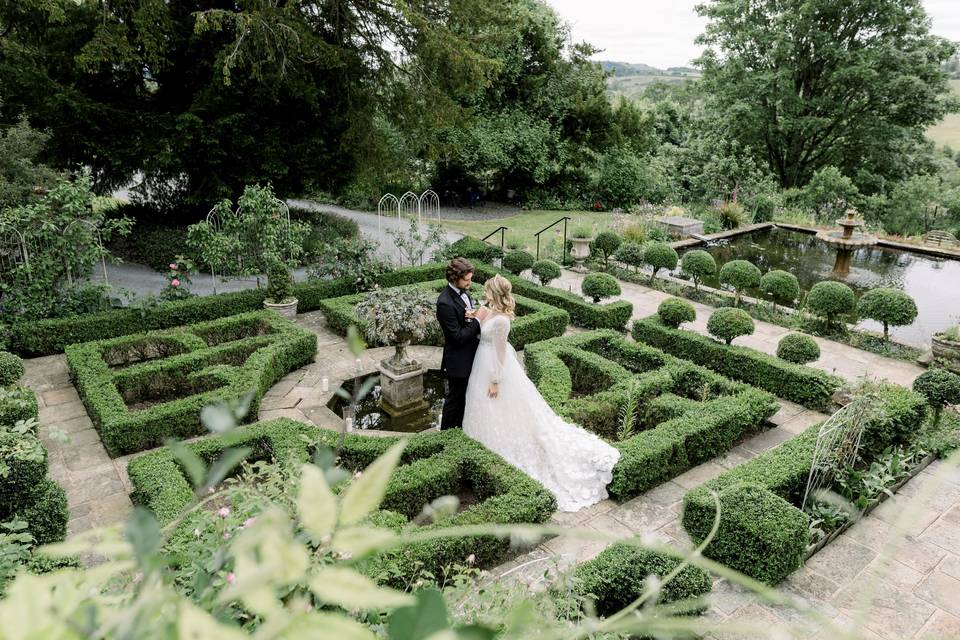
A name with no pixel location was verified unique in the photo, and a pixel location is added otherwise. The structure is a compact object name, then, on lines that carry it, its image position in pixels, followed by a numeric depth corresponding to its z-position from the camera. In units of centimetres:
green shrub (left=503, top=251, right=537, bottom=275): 1231
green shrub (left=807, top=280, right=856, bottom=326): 970
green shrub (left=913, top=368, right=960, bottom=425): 675
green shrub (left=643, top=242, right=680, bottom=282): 1229
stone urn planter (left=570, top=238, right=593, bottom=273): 1494
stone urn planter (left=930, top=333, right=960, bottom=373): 849
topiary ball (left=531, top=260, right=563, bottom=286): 1169
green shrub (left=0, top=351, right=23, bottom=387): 676
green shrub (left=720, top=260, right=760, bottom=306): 1091
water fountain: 1373
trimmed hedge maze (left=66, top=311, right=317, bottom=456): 650
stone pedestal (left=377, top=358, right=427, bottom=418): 746
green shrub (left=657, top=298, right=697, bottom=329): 898
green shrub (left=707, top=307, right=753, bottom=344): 842
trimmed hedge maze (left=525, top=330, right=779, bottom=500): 598
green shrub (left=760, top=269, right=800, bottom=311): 1054
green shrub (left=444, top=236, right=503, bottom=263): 1329
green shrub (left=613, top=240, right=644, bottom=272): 1345
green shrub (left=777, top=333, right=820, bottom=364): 793
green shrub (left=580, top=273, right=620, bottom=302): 1029
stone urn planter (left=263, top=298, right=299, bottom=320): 1013
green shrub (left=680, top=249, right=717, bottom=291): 1174
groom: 586
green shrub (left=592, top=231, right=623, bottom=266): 1409
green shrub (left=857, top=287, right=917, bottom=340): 919
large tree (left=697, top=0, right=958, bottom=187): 2009
